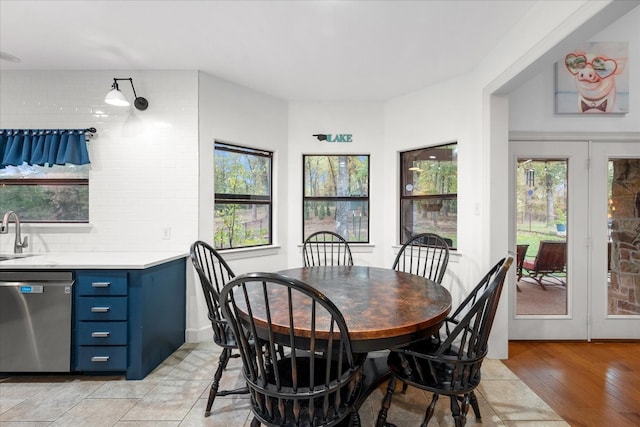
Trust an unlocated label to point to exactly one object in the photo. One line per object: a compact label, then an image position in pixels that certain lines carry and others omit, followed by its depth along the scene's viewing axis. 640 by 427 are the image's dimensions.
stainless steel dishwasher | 2.29
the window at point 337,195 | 3.88
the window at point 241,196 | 3.34
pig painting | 2.92
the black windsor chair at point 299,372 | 1.22
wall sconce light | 2.62
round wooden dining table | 1.33
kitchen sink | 2.71
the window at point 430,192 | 3.27
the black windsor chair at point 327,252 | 3.75
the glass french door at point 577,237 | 3.00
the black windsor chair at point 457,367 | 1.43
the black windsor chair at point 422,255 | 3.22
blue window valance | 2.93
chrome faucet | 2.72
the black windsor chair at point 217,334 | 1.80
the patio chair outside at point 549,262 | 3.04
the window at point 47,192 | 3.06
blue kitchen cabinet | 2.32
